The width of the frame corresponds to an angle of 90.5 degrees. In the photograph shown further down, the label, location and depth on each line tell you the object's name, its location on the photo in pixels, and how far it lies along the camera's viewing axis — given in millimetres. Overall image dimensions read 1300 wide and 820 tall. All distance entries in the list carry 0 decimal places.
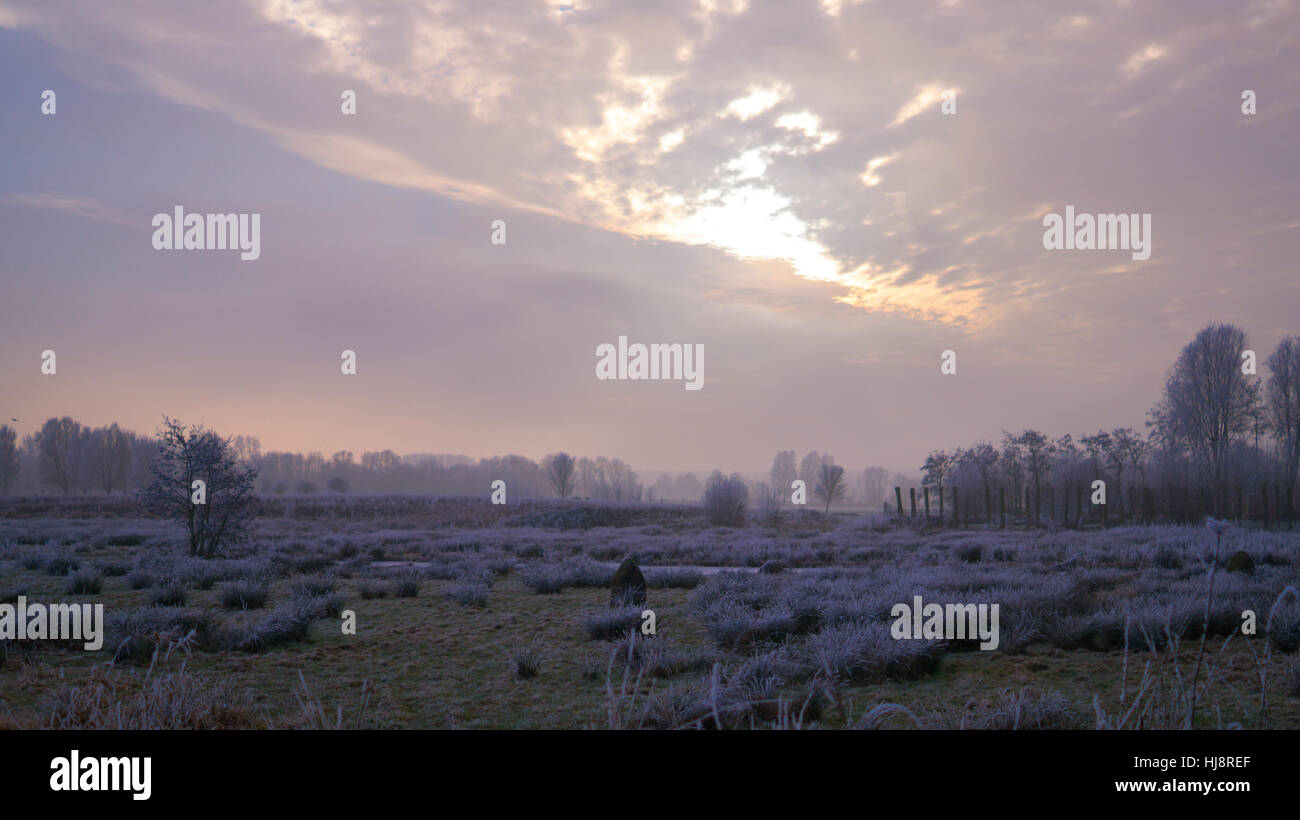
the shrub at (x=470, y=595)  10500
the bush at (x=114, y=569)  13836
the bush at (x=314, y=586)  10717
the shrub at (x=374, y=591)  11375
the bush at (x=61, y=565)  13938
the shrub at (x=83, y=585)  11477
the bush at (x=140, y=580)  12195
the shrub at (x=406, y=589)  11539
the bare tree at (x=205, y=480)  16984
